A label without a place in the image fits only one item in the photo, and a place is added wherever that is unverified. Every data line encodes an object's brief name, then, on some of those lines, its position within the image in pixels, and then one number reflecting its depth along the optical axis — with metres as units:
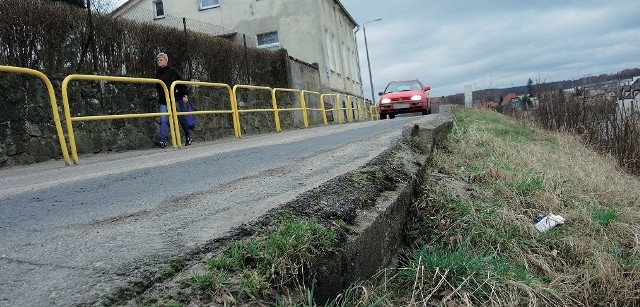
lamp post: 34.38
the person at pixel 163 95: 8.43
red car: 18.94
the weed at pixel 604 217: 3.53
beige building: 23.55
